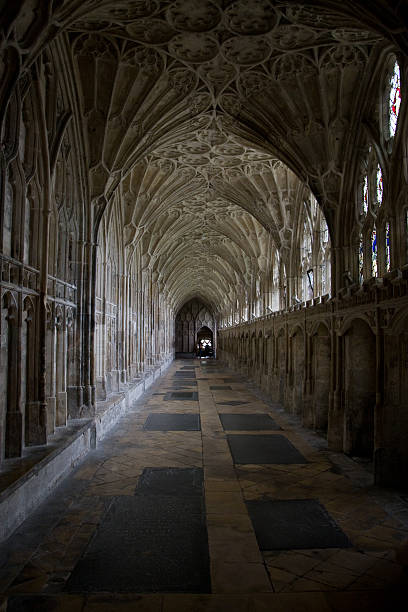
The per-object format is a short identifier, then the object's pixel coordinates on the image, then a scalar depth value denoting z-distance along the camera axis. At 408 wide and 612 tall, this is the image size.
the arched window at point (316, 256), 12.90
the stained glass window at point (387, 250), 8.54
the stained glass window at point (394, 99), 8.41
